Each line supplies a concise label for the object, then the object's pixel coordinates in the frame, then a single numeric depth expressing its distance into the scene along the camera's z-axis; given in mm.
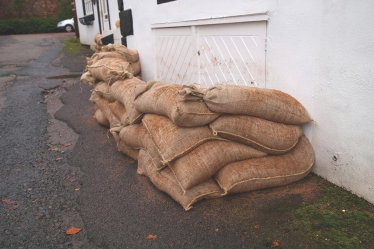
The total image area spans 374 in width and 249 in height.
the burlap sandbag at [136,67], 7612
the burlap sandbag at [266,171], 3253
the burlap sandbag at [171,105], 3174
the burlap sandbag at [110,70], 5113
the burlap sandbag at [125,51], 7070
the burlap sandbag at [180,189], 3195
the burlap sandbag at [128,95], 4156
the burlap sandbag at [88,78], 5976
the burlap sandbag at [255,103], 3184
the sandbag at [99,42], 10456
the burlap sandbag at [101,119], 5752
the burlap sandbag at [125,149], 4379
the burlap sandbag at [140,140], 3545
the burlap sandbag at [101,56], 6289
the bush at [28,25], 25089
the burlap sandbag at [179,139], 3260
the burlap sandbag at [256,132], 3270
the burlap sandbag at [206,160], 3182
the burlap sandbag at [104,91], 5332
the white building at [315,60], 2947
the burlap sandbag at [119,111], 4497
